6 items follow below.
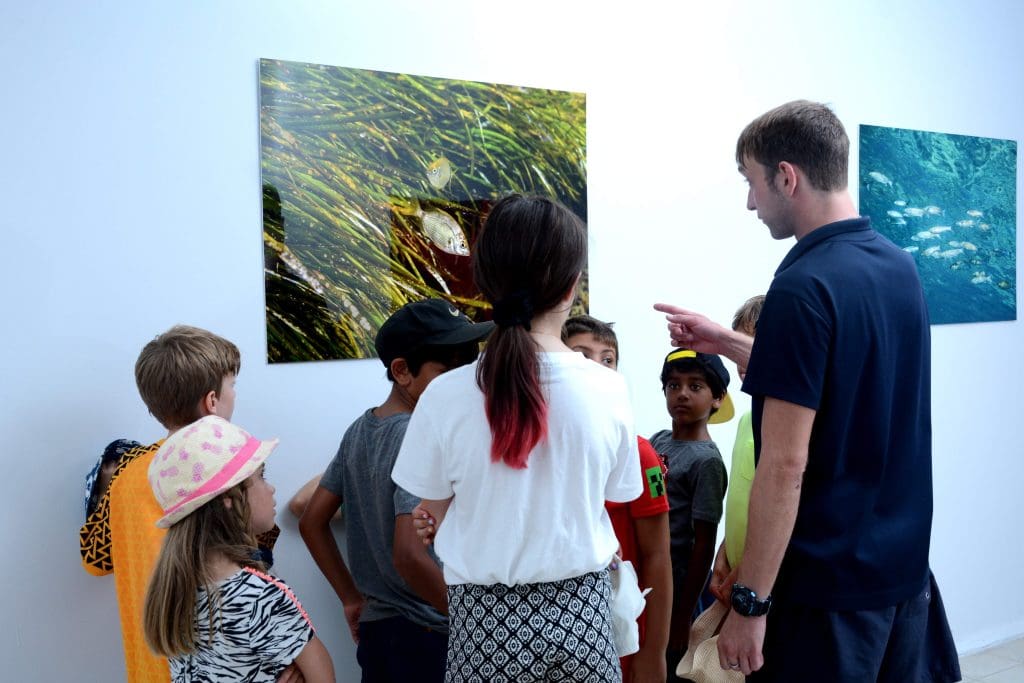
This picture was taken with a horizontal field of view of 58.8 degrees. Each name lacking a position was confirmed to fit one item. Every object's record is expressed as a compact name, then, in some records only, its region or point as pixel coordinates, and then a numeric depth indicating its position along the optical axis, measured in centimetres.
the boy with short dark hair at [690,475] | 239
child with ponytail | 142
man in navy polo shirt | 164
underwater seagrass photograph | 238
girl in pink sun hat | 156
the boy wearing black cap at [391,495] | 205
